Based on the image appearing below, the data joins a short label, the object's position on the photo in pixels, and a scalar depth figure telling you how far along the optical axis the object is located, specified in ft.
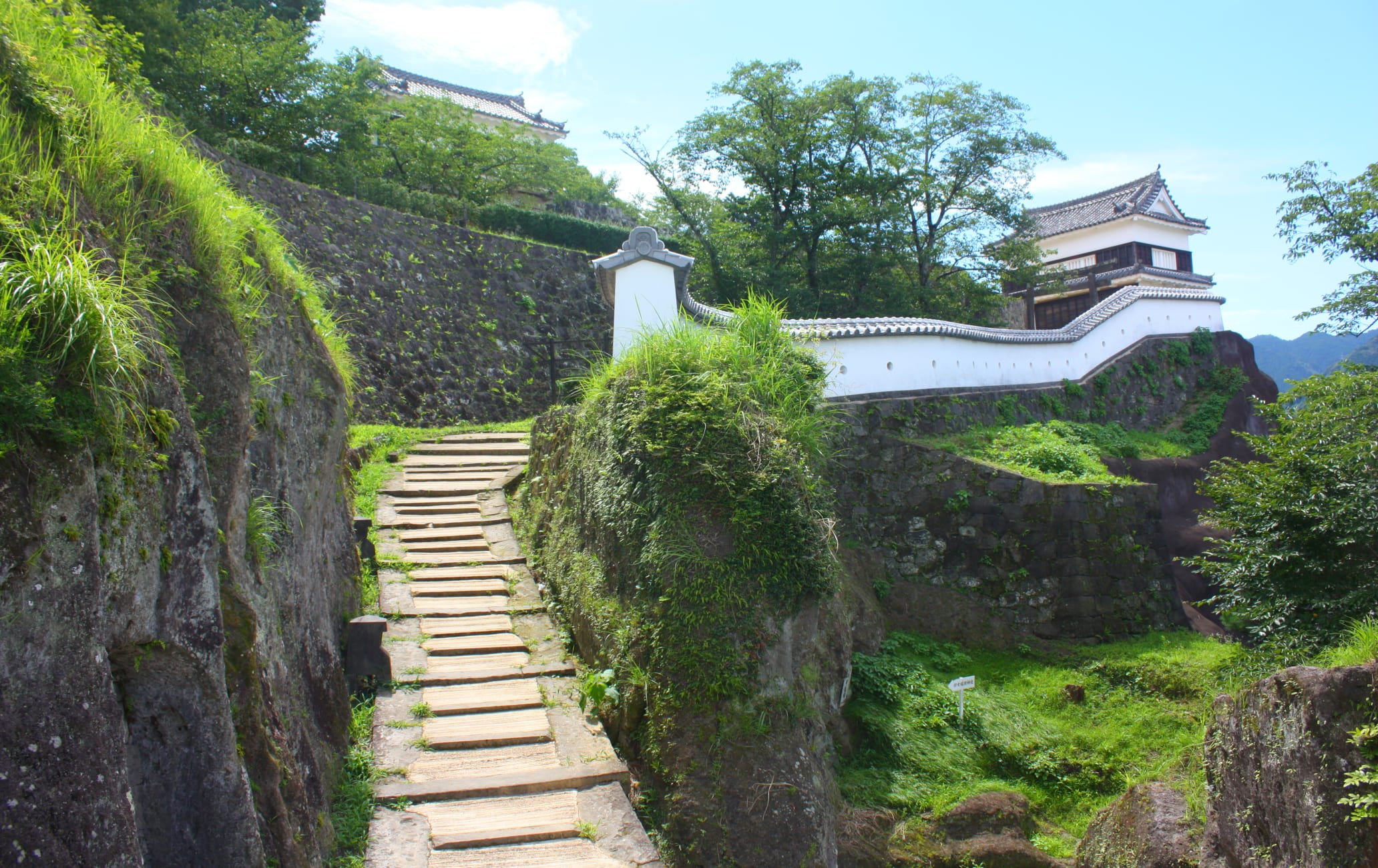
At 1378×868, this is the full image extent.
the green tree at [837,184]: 56.54
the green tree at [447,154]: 63.16
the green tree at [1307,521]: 23.04
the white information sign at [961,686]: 26.35
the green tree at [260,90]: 49.01
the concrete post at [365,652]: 18.80
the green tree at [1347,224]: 47.11
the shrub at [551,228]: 61.11
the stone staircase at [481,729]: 14.99
